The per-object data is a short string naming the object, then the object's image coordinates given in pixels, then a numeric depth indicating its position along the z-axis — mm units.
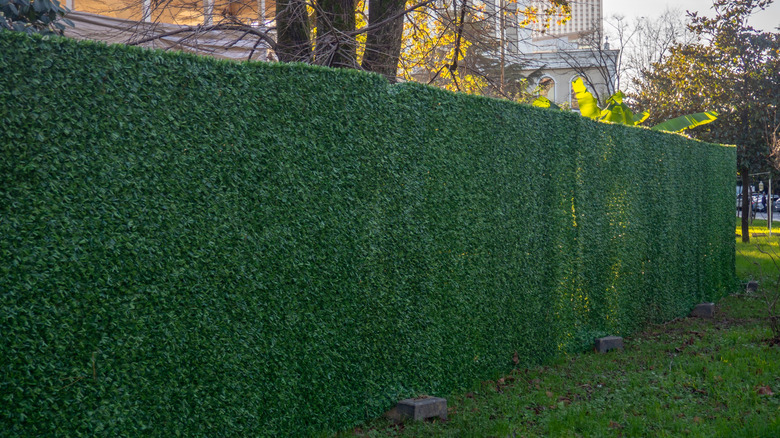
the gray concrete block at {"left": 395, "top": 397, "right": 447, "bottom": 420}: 5574
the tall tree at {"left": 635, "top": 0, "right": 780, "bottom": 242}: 21375
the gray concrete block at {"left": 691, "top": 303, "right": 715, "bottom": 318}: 12039
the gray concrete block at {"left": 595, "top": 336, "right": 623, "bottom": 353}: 8750
